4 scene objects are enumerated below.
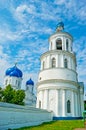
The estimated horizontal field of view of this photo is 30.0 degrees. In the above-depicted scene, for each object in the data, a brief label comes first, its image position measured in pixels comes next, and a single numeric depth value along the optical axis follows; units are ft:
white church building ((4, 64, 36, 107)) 156.56
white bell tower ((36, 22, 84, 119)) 83.25
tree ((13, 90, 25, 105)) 101.76
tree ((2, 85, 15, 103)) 101.71
